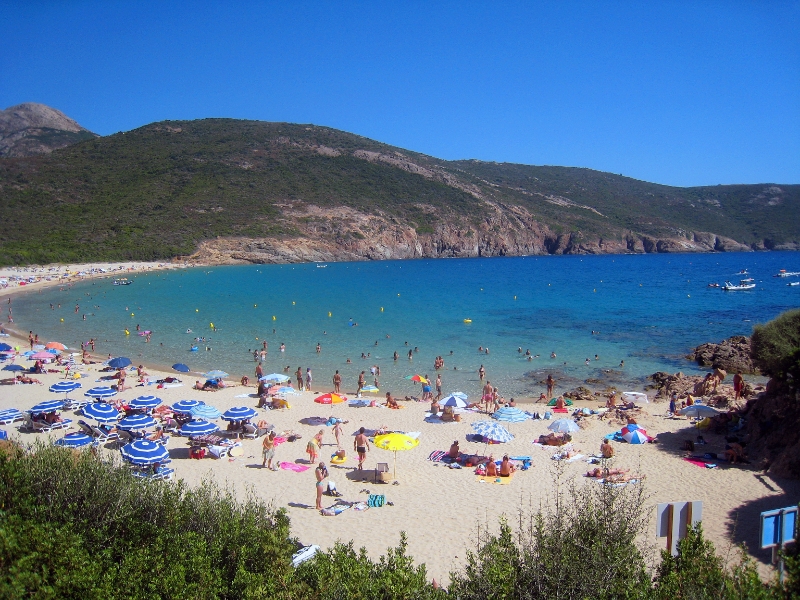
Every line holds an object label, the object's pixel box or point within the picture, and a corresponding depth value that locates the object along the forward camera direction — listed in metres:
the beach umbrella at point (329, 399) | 20.25
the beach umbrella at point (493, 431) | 15.55
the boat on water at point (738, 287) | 65.25
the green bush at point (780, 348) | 13.50
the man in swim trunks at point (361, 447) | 13.69
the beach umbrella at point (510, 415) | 17.86
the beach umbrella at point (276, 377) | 21.94
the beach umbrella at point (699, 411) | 16.54
